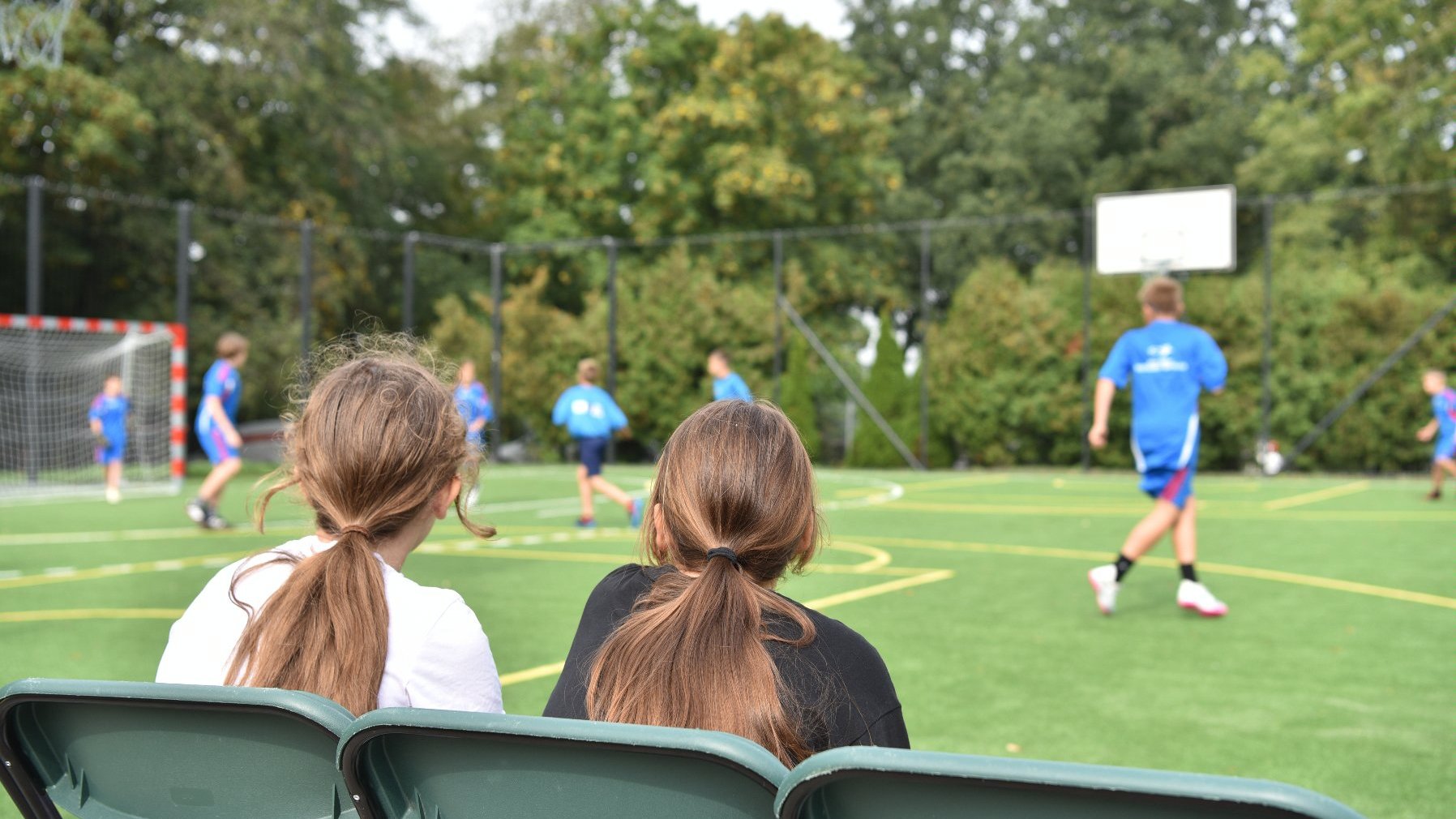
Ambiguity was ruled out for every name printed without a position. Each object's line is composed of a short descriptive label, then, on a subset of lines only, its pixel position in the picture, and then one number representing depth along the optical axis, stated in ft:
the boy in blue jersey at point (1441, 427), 52.29
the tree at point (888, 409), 81.46
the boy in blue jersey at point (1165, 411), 23.75
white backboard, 68.33
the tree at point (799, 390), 81.71
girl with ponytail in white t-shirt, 6.18
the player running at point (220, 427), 39.09
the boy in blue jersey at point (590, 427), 41.04
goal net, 60.23
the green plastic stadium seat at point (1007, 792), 3.47
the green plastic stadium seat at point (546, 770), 4.21
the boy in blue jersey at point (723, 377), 43.14
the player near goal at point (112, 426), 54.49
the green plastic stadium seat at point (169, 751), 4.98
